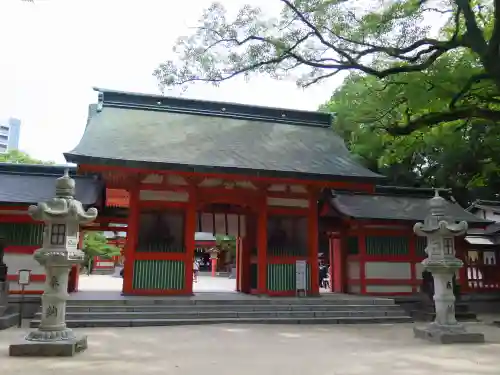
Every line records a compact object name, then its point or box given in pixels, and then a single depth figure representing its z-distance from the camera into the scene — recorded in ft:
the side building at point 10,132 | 350.91
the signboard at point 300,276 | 47.88
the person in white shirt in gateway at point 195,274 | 97.89
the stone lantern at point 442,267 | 32.19
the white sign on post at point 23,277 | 39.34
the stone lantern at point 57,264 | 25.17
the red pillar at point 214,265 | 130.95
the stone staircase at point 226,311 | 37.45
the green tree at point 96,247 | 113.29
